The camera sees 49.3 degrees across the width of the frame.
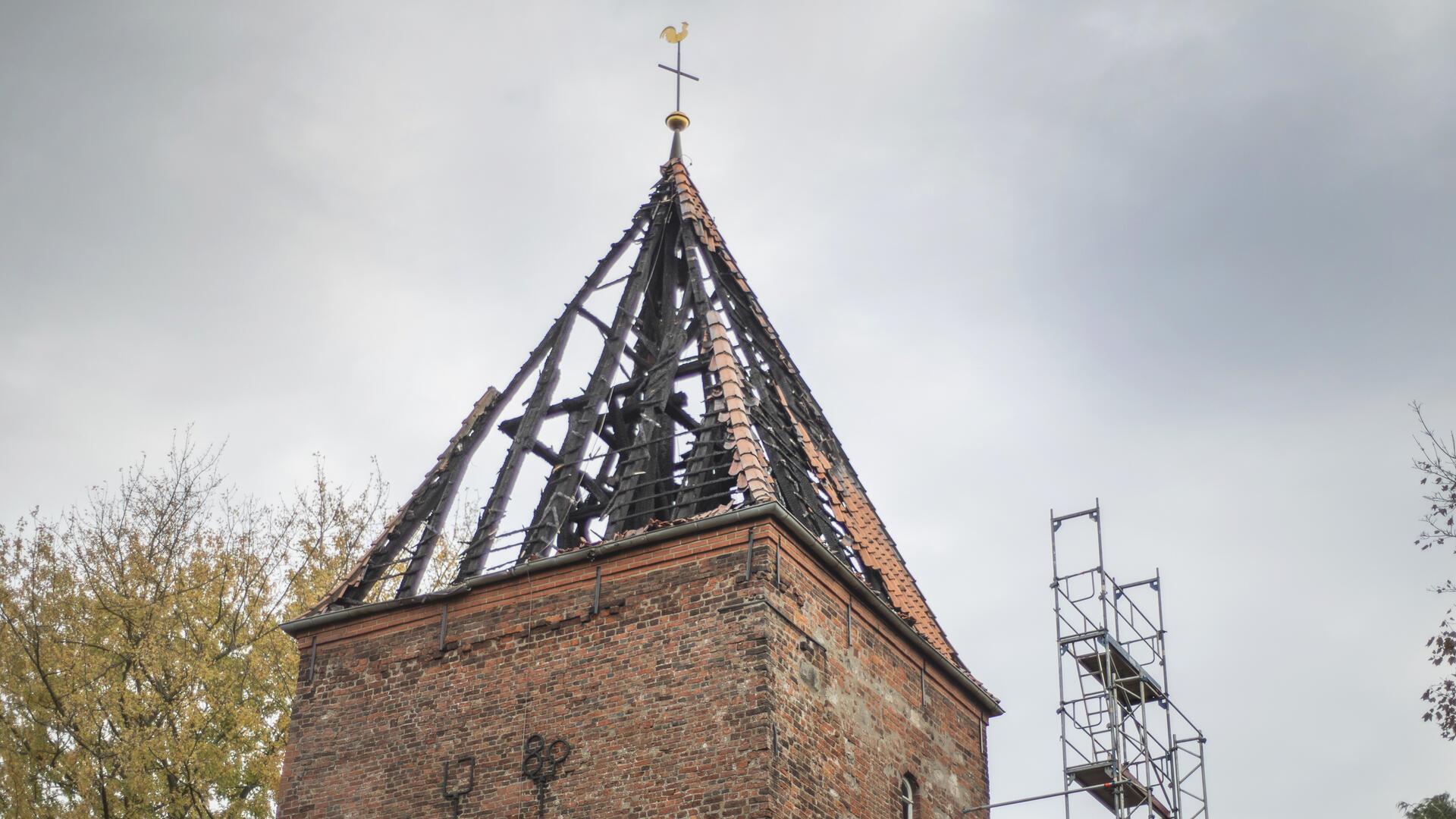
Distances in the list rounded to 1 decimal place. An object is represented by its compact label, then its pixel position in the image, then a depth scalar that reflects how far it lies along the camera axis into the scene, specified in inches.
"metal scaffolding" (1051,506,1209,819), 693.9
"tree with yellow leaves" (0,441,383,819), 759.7
